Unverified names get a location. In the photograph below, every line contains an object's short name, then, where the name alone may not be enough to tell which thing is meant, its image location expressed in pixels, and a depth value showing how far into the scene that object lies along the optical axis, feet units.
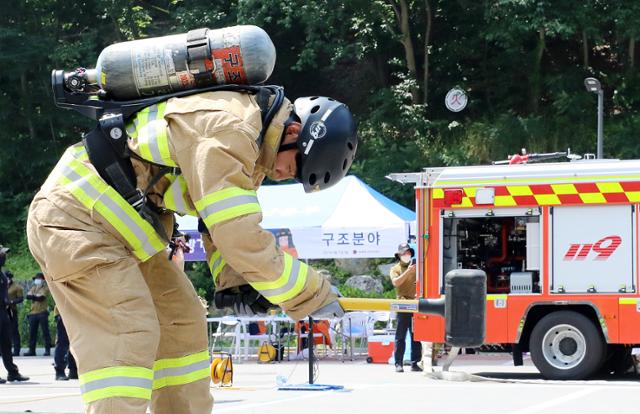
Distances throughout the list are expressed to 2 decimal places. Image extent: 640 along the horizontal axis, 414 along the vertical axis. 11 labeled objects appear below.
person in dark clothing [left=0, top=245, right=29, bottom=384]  47.11
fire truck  46.78
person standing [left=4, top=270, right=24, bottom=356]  73.05
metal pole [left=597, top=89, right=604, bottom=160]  78.23
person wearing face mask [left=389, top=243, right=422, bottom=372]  52.11
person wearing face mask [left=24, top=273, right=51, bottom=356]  72.59
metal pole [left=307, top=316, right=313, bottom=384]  41.68
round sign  101.86
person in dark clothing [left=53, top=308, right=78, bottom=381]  47.80
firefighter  15.74
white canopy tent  61.72
